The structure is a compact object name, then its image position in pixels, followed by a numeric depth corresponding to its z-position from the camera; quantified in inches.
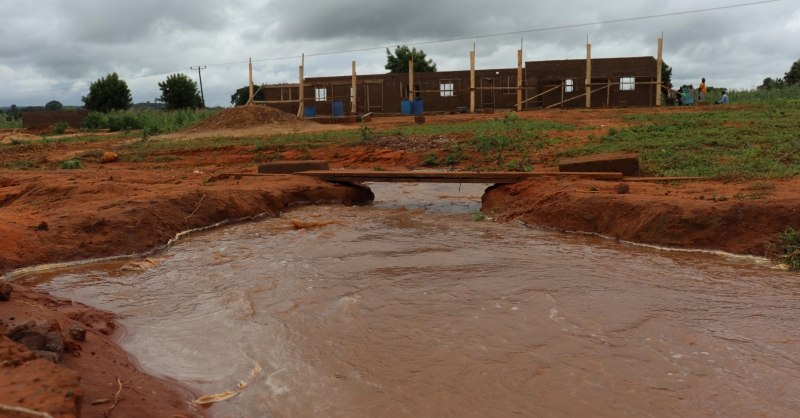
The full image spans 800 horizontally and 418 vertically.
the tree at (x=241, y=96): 2177.0
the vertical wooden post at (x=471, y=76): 1005.6
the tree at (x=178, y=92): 1790.1
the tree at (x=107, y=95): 1680.6
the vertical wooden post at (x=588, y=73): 1009.9
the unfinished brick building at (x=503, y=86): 1061.1
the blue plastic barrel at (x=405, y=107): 1095.7
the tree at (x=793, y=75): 1464.1
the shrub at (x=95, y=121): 1194.8
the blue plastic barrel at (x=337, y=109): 1113.4
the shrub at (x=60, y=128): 1125.0
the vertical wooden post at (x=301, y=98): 1083.8
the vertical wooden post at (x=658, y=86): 981.2
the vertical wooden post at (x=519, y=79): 980.9
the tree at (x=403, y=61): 1763.0
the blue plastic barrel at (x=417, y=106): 1080.6
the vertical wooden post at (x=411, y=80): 1044.6
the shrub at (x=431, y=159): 549.1
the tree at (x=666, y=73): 1578.4
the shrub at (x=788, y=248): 226.5
